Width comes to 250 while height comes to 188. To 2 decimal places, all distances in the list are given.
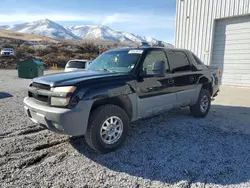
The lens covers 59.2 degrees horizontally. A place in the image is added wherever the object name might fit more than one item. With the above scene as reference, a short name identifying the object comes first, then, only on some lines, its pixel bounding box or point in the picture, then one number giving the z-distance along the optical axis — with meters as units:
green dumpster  15.34
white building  10.34
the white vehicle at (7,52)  28.52
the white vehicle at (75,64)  10.69
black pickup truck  3.23
